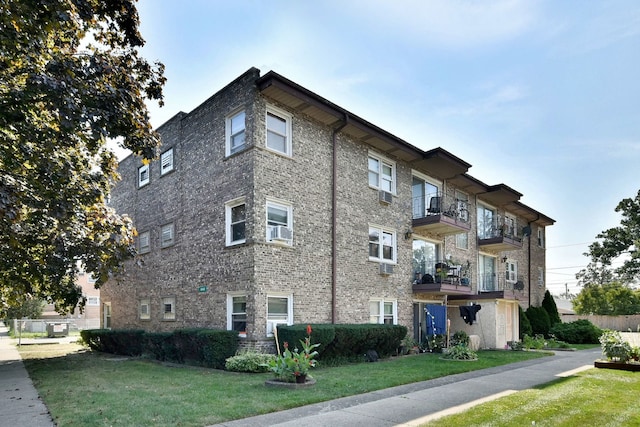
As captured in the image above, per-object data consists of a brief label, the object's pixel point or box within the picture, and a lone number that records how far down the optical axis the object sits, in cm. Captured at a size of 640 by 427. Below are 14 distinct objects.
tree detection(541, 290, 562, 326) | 2897
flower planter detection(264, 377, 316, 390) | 969
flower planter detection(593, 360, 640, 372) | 1260
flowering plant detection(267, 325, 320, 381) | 987
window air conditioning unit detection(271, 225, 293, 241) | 1402
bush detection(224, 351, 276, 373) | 1218
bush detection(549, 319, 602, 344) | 2533
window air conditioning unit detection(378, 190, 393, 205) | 1792
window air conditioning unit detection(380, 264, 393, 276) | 1741
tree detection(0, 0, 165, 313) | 725
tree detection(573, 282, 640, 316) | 4761
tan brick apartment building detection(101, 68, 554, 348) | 1408
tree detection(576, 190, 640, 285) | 3603
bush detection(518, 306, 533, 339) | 2492
